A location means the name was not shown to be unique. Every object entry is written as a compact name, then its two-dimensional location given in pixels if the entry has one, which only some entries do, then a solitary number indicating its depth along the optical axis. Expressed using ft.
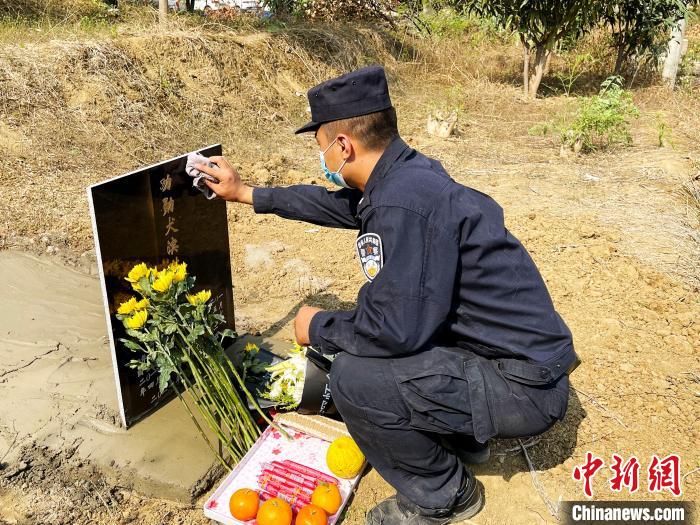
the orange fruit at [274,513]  6.44
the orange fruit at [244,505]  6.61
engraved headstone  7.07
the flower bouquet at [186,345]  7.23
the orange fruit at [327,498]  6.81
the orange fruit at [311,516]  6.50
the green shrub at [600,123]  21.77
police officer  5.57
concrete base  7.70
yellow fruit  7.23
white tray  6.85
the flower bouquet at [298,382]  7.87
